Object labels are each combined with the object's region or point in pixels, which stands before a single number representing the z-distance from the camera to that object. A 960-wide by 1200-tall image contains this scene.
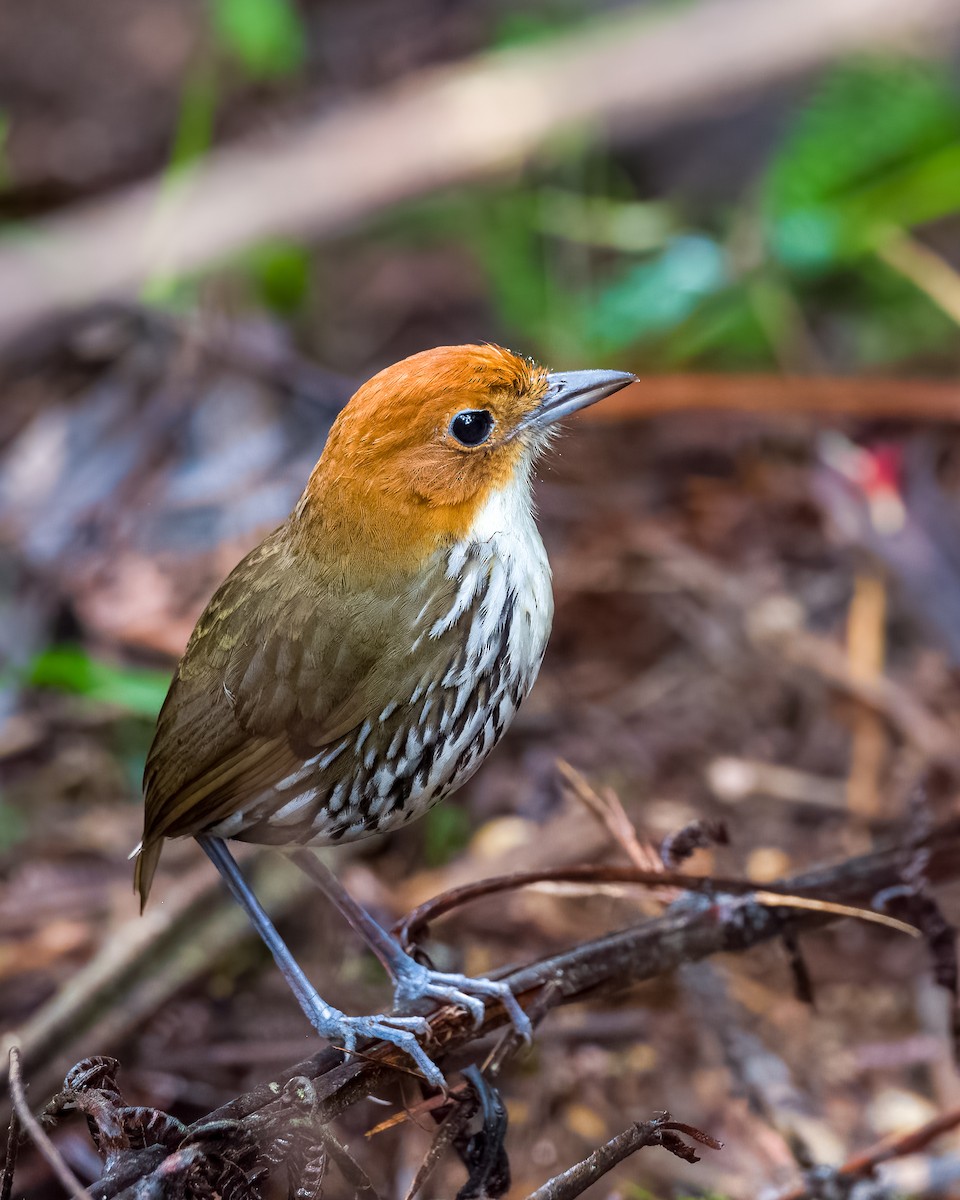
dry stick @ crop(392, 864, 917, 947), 4.61
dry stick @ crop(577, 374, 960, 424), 9.59
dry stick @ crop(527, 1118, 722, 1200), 3.99
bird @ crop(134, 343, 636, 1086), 4.66
